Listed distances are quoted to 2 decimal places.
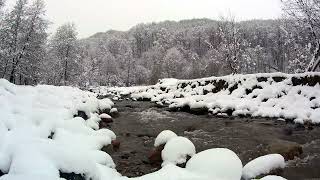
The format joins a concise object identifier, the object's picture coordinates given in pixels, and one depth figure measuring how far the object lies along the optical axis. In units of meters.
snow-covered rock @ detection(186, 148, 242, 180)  3.36
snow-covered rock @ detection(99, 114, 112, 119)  8.45
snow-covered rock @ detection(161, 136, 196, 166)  4.15
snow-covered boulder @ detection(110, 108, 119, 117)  10.17
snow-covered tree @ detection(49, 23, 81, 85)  26.34
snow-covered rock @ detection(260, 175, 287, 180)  2.97
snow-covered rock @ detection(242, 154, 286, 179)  3.58
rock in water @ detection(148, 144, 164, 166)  4.84
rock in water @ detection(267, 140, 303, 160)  4.82
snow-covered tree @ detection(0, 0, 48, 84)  19.74
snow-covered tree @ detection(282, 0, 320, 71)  11.32
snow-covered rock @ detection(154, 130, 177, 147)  4.99
